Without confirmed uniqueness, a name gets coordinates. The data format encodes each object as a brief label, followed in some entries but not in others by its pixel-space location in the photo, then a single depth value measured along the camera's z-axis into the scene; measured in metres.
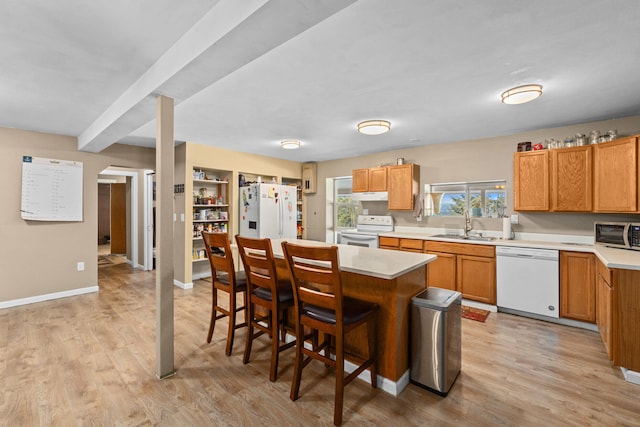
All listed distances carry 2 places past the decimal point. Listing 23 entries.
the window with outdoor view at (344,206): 6.21
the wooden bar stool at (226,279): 2.49
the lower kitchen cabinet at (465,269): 3.74
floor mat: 3.47
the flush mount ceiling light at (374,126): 3.58
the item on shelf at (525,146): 3.88
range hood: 5.17
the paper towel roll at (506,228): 4.01
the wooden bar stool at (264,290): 2.14
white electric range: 4.88
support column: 2.25
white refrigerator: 5.09
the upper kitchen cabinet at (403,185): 4.85
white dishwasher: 3.34
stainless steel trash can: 2.03
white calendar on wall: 3.97
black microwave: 2.90
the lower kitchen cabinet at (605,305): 2.36
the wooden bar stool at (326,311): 1.76
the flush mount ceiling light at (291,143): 4.53
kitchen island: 2.03
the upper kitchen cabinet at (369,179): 5.20
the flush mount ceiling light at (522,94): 2.54
